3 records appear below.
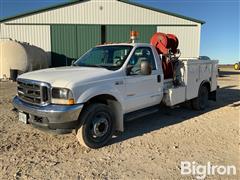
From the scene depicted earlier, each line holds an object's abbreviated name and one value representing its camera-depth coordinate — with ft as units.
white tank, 43.99
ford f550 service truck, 11.27
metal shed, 50.51
